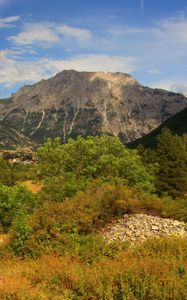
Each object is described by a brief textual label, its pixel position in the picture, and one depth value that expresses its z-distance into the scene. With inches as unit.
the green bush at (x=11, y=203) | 1429.6
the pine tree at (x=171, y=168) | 2332.7
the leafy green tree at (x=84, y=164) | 1531.7
